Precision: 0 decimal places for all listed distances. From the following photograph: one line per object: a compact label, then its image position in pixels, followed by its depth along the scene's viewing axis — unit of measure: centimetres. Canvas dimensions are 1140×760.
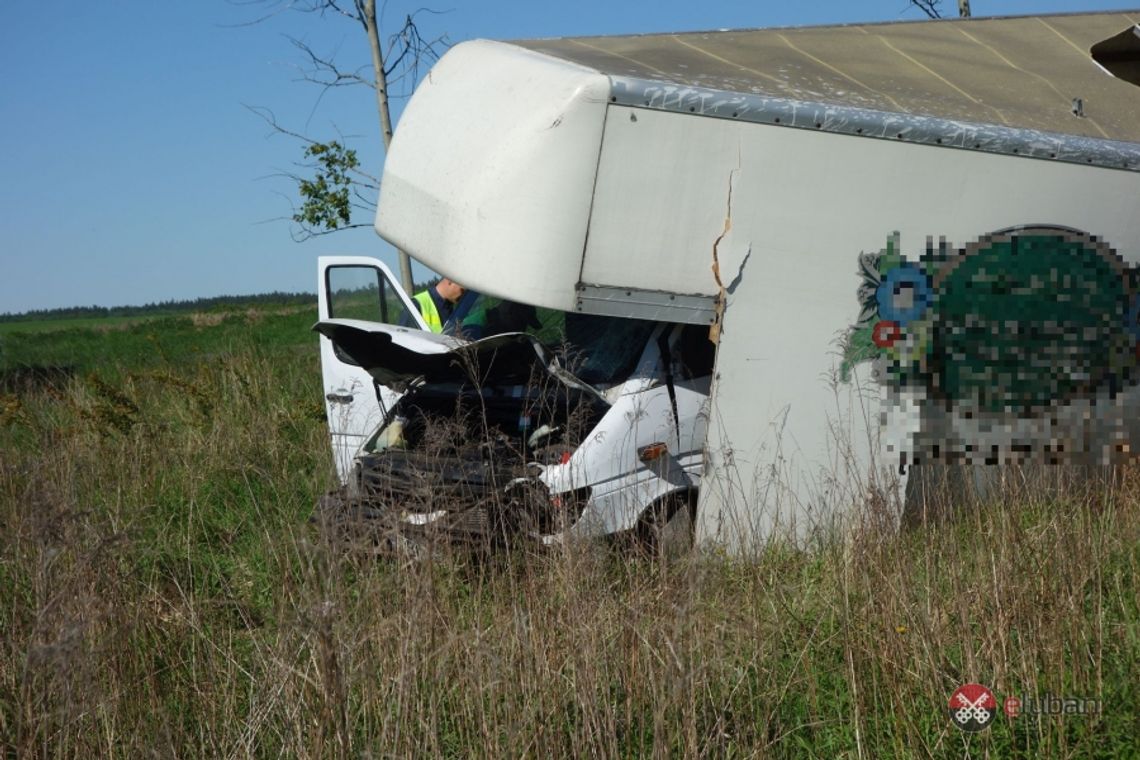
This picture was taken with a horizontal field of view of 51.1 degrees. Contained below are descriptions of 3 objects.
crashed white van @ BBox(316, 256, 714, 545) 607
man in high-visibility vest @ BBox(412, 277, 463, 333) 867
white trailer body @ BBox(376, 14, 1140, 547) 607
